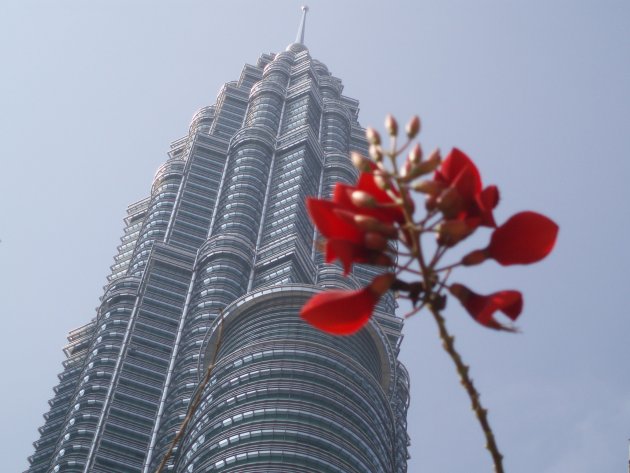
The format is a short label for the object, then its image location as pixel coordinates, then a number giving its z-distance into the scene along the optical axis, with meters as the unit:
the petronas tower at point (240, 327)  59.16
